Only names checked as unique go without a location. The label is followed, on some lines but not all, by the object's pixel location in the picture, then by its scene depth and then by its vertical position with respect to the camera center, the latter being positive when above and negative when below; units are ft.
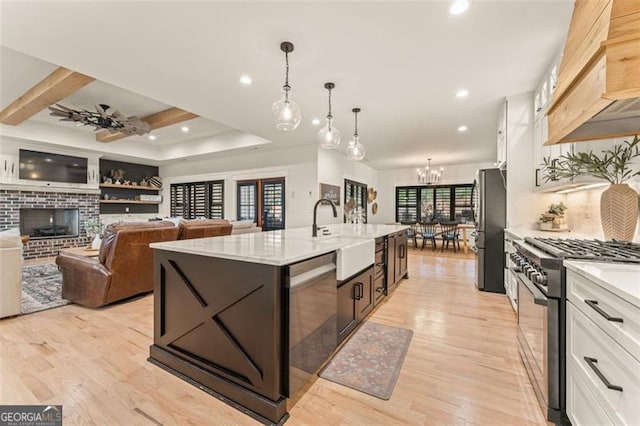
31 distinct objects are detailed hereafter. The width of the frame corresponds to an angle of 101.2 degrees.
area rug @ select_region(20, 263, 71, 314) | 10.23 -3.69
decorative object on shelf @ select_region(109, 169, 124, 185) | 26.12 +3.53
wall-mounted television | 19.34 +3.36
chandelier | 26.94 +3.82
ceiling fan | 13.21 +4.89
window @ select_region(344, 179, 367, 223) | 24.61 +1.97
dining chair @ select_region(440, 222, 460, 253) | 23.95 -1.79
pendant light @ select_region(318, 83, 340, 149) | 10.09 +2.90
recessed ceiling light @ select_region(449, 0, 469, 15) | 6.27 +5.03
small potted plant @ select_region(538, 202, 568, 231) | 9.74 -0.21
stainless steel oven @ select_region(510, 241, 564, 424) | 4.59 -2.20
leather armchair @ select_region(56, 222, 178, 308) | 9.71 -2.21
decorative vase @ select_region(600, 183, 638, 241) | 5.97 +0.07
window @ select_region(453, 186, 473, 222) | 28.43 +1.17
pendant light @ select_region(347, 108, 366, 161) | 11.93 +2.81
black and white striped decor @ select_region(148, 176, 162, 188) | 29.13 +3.21
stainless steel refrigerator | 12.00 -0.72
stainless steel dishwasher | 4.94 -2.23
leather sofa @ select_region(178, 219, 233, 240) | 11.96 -0.86
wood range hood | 3.51 +2.12
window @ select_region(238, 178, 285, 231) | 22.26 +0.82
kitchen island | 4.77 -2.11
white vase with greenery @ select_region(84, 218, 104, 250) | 14.50 -1.05
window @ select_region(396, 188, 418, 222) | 31.40 +1.01
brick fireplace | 18.97 +0.18
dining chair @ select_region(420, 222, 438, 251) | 24.45 -1.81
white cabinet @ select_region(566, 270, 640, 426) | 2.90 -1.86
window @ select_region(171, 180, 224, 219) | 25.84 +1.18
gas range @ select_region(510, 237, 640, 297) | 4.59 -0.75
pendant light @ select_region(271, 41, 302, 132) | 8.02 +3.14
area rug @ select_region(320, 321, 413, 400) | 5.80 -3.77
